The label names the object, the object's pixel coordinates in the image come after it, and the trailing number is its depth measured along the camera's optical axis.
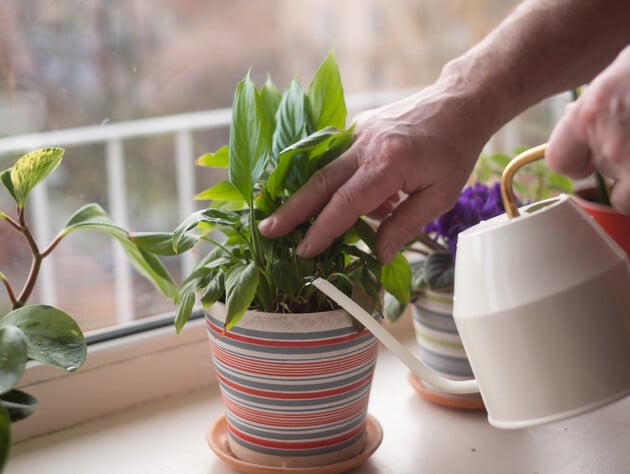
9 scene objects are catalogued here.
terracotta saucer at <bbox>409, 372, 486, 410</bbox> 1.00
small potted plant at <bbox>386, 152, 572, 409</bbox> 0.98
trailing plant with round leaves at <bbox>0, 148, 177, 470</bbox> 0.61
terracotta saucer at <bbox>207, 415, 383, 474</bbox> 0.81
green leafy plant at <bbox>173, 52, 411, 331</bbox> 0.77
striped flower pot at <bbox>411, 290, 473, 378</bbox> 0.98
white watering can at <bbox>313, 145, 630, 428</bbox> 0.60
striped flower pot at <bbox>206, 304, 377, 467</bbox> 0.77
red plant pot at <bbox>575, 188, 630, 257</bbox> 1.10
